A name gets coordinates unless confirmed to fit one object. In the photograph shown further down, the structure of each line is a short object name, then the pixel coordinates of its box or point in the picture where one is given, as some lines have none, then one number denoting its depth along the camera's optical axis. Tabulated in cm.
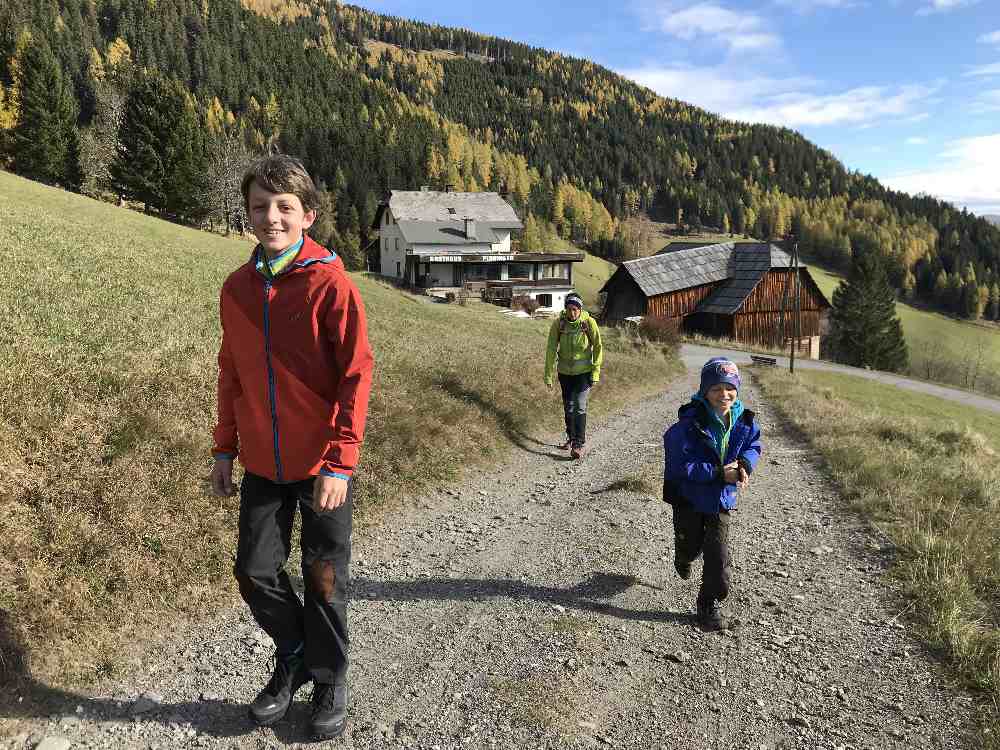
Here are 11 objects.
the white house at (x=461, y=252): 6053
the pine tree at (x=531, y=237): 11203
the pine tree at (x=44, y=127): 5006
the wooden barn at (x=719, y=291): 5225
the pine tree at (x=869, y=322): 6938
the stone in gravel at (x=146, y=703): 348
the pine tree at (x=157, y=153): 4862
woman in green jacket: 961
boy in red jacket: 295
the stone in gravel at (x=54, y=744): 310
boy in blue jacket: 455
